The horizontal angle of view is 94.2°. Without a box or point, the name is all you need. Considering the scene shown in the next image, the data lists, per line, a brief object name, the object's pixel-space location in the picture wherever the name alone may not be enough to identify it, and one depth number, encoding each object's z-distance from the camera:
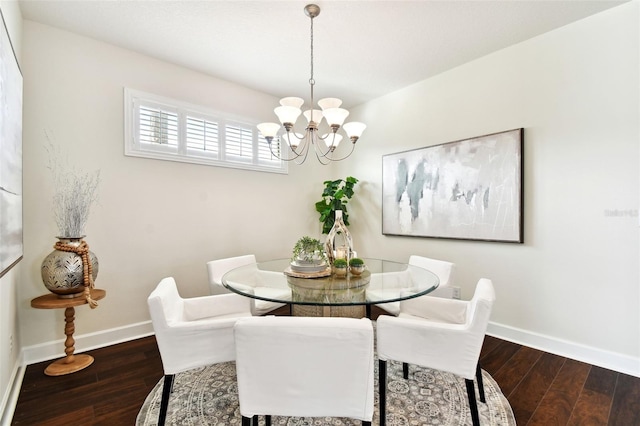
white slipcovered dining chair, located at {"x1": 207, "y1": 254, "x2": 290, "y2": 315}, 2.33
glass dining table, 1.67
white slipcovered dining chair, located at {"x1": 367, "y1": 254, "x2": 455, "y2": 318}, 2.37
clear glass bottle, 2.32
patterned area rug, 1.72
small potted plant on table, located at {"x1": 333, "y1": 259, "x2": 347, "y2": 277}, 2.16
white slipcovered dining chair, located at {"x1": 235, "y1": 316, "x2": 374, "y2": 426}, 1.23
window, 2.94
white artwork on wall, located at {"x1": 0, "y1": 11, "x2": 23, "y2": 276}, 1.57
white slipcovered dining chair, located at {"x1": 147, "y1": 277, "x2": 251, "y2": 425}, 1.54
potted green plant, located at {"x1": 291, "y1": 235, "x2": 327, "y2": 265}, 2.22
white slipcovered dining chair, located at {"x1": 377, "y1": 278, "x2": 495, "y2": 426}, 1.51
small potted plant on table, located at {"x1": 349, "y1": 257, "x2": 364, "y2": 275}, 2.17
